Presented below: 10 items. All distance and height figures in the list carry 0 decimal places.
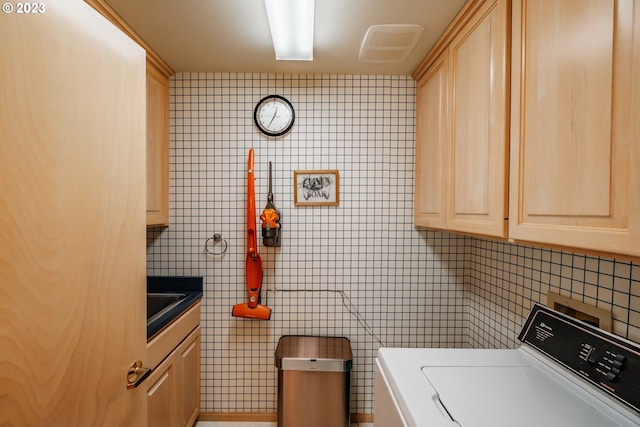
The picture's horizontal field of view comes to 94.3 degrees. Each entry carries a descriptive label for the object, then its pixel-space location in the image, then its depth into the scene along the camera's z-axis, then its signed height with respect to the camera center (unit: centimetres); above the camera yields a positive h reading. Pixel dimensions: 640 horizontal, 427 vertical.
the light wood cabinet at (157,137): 168 +43
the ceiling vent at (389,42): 142 +87
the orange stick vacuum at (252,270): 181 -38
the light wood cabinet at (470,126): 104 +36
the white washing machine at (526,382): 77 -54
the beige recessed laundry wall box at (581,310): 102 -37
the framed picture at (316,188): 193 +14
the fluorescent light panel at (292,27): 118 +81
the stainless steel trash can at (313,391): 168 -103
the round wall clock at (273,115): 190 +61
